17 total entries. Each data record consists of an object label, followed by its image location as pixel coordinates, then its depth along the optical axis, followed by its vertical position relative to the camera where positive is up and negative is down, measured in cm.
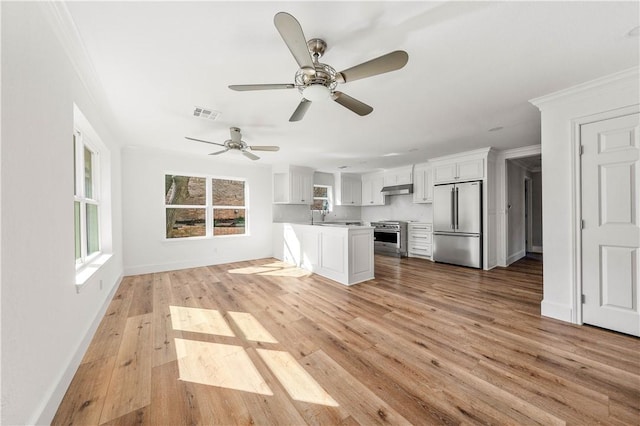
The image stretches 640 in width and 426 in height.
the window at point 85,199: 256 +18
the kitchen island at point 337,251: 397 -71
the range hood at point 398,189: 641 +62
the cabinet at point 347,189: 746 +72
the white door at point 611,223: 226 -13
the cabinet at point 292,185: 620 +73
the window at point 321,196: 743 +51
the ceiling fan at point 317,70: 138 +98
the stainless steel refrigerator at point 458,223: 491 -27
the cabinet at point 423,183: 605 +72
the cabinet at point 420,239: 596 -71
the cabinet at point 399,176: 651 +100
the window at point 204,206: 513 +17
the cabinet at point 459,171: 489 +87
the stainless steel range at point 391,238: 632 -70
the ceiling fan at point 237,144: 348 +102
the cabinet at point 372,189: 732 +71
